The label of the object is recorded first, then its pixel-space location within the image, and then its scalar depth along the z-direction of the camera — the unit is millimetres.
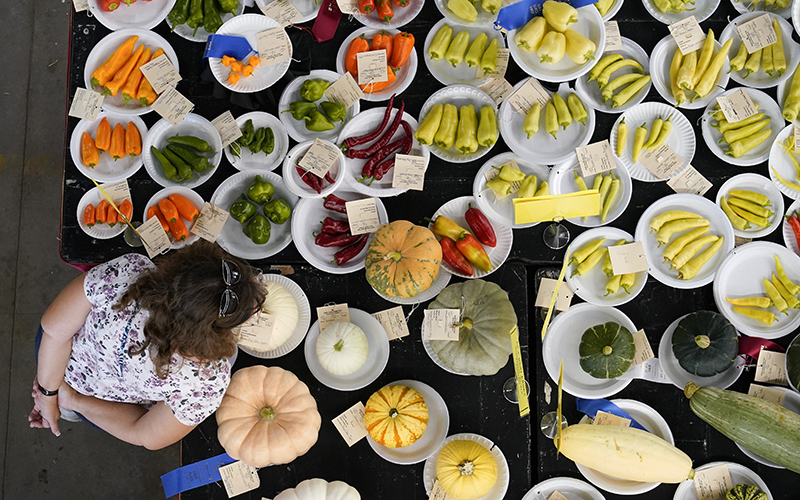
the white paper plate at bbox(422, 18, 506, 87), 2920
